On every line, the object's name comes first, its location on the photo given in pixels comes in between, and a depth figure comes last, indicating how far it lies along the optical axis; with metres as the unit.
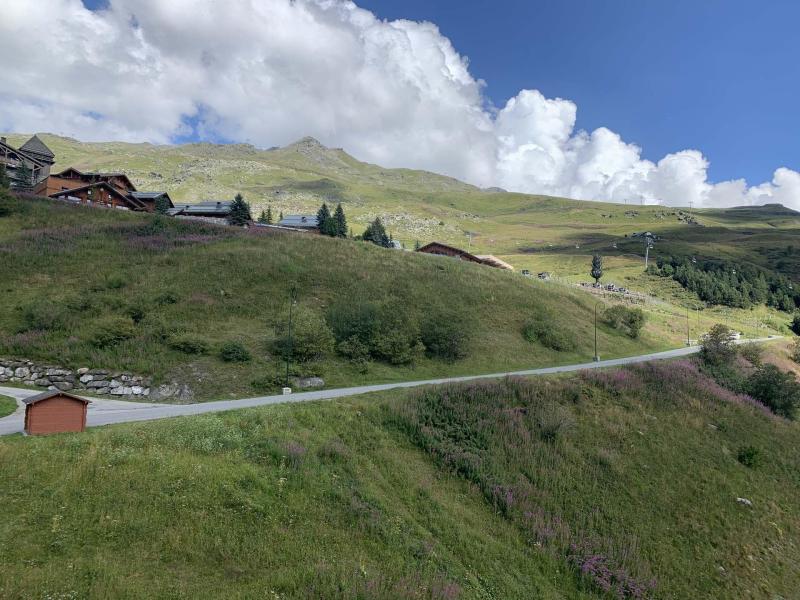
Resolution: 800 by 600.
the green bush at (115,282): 41.53
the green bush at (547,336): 49.75
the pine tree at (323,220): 88.64
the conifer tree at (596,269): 112.46
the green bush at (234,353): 33.62
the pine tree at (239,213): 80.94
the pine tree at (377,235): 96.00
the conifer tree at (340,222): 91.00
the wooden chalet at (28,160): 86.11
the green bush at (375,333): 38.41
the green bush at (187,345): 33.66
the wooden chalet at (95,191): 76.81
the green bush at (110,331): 32.59
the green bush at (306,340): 35.12
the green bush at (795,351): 62.21
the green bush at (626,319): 61.78
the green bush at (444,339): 41.75
